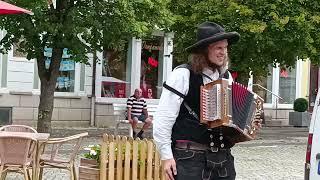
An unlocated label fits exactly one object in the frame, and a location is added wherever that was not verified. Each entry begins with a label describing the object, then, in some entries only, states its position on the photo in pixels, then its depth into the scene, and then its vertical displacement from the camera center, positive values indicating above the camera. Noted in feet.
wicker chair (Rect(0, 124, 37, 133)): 30.30 -1.49
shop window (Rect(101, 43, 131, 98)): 70.69 +2.97
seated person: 53.71 -0.83
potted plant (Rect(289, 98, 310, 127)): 83.64 -1.35
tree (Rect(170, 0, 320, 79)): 52.90 +6.81
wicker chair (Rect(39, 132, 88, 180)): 26.22 -2.67
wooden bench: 64.89 -1.04
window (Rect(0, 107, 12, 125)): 62.08 -1.71
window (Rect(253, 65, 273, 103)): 86.12 +2.18
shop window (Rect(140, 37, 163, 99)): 74.02 +4.16
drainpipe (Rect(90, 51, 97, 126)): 67.92 +0.41
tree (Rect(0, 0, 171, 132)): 43.78 +5.09
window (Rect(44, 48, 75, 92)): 66.49 +2.35
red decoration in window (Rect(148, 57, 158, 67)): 74.95 +4.71
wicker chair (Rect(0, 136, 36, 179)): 24.76 -2.16
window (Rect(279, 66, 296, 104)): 89.86 +2.44
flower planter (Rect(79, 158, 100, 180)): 22.30 -2.53
